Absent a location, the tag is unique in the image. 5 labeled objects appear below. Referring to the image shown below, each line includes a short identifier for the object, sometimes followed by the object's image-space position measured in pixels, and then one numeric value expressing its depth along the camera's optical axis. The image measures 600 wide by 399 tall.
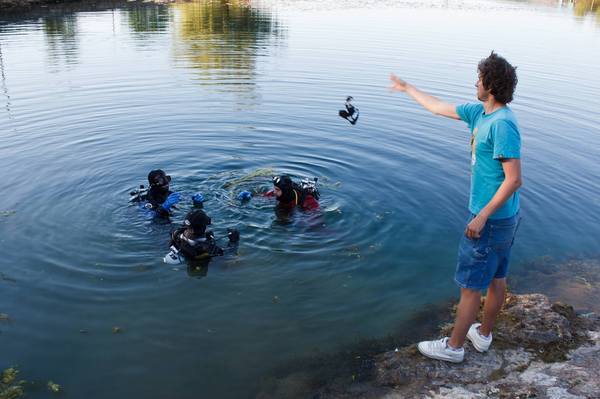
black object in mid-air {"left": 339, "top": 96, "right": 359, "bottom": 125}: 6.70
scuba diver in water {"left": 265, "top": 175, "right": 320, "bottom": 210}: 8.88
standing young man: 4.18
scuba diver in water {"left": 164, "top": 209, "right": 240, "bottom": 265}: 7.41
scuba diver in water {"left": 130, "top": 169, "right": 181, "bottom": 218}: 8.72
